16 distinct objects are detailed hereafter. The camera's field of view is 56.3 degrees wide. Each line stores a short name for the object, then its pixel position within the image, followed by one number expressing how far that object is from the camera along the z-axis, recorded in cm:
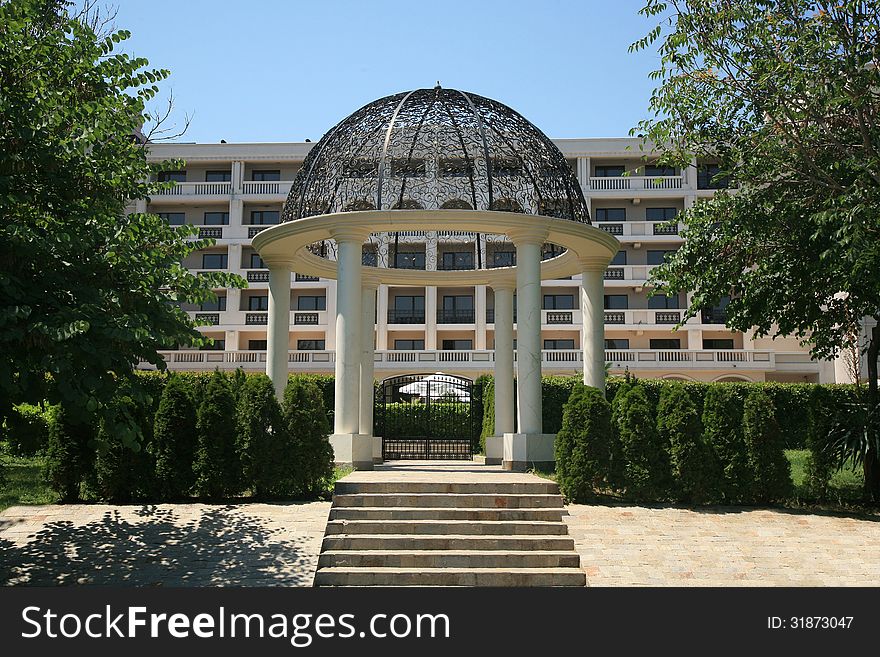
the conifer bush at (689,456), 1402
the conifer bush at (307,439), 1391
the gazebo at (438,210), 1628
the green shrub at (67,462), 1360
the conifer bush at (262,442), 1383
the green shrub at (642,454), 1408
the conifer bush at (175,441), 1382
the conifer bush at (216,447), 1378
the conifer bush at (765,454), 1417
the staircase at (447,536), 1059
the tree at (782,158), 1368
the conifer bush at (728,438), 1417
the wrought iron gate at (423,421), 2777
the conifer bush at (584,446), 1385
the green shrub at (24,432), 1021
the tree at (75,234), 839
